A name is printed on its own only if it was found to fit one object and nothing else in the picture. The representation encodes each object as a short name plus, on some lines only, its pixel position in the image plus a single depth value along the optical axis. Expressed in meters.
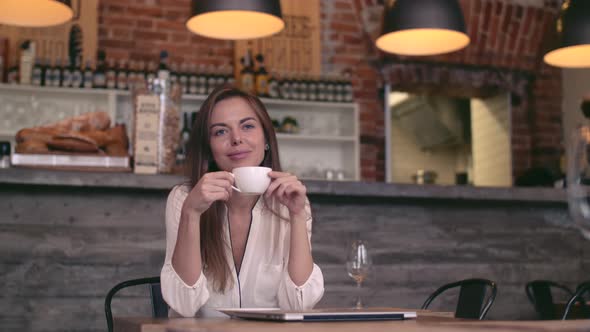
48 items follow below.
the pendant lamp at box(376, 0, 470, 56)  2.78
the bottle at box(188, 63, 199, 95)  4.44
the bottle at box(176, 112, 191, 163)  3.79
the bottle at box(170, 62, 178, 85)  4.46
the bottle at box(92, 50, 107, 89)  4.26
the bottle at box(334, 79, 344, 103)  4.70
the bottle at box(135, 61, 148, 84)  4.41
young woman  1.46
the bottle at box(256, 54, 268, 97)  4.53
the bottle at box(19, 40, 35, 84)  4.15
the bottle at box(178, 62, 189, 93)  4.46
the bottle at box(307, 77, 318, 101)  4.65
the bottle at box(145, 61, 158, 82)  4.43
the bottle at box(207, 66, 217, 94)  4.51
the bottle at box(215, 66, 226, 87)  4.54
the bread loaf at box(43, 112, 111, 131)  2.47
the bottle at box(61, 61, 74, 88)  4.22
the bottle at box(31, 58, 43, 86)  4.17
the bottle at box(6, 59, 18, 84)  4.16
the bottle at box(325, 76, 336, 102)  4.68
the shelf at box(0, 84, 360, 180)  4.21
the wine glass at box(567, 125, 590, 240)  0.79
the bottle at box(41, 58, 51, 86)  4.19
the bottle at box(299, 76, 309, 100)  4.64
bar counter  2.24
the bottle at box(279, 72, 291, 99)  4.64
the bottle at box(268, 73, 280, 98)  4.57
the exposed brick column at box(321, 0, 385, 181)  4.86
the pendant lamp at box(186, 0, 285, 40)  2.74
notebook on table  0.99
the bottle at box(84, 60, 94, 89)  4.25
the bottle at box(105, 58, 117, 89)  4.30
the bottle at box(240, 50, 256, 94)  4.49
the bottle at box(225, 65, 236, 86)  4.55
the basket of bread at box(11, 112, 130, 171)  2.33
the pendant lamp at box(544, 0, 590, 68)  2.93
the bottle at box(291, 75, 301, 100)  4.63
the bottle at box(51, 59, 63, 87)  4.20
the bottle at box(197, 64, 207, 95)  4.45
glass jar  2.49
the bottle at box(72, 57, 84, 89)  4.23
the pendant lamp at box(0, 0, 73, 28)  2.59
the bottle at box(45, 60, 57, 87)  4.19
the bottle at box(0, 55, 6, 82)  4.19
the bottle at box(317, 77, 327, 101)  4.67
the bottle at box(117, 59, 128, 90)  4.33
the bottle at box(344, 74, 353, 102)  4.72
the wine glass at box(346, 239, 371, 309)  1.92
